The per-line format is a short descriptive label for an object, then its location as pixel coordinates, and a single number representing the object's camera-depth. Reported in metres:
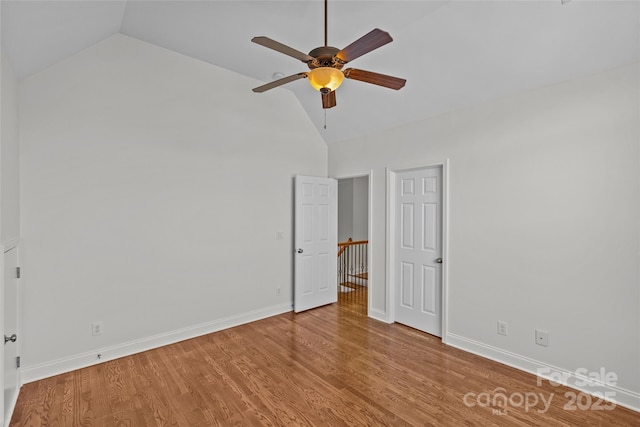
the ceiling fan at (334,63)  1.78
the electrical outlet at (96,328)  3.08
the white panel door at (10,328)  2.12
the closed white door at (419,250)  3.78
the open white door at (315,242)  4.64
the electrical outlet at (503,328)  3.08
